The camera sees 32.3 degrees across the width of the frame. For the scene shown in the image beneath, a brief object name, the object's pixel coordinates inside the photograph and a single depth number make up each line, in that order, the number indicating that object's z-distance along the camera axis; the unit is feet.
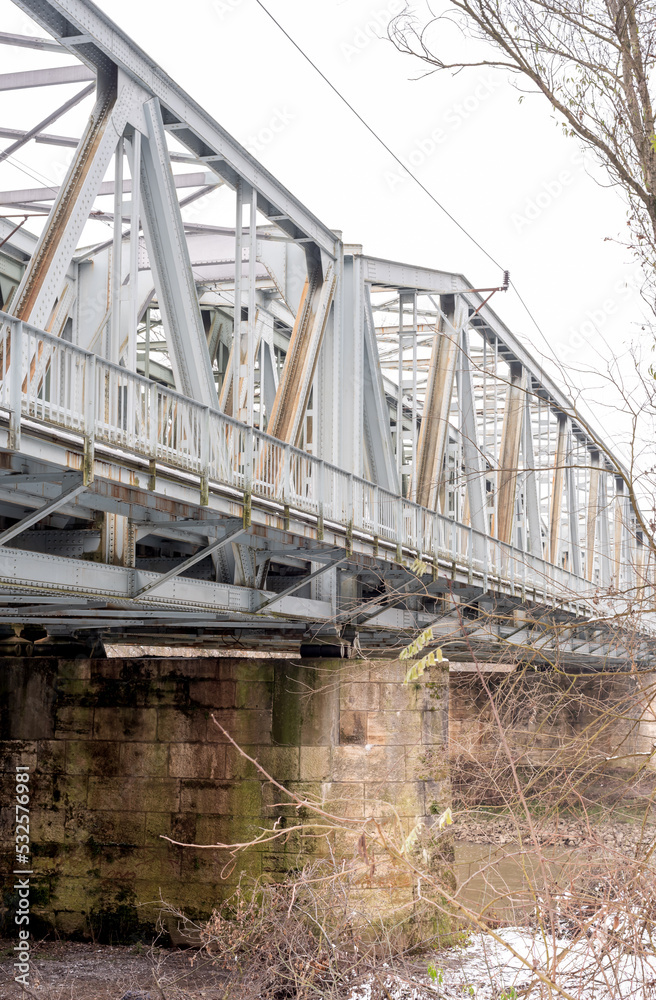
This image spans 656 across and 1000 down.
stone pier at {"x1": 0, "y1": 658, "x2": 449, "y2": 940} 57.52
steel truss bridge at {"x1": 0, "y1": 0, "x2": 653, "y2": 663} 31.71
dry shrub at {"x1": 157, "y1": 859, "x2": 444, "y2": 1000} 47.44
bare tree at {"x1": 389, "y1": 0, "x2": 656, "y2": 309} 26.63
